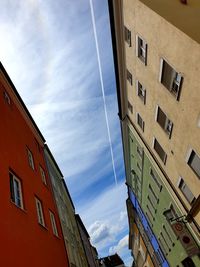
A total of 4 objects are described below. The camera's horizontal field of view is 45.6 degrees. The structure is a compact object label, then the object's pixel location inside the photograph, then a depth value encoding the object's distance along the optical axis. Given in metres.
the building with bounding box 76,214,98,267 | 40.60
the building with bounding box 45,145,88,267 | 19.94
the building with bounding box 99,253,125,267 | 67.88
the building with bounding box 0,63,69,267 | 9.41
